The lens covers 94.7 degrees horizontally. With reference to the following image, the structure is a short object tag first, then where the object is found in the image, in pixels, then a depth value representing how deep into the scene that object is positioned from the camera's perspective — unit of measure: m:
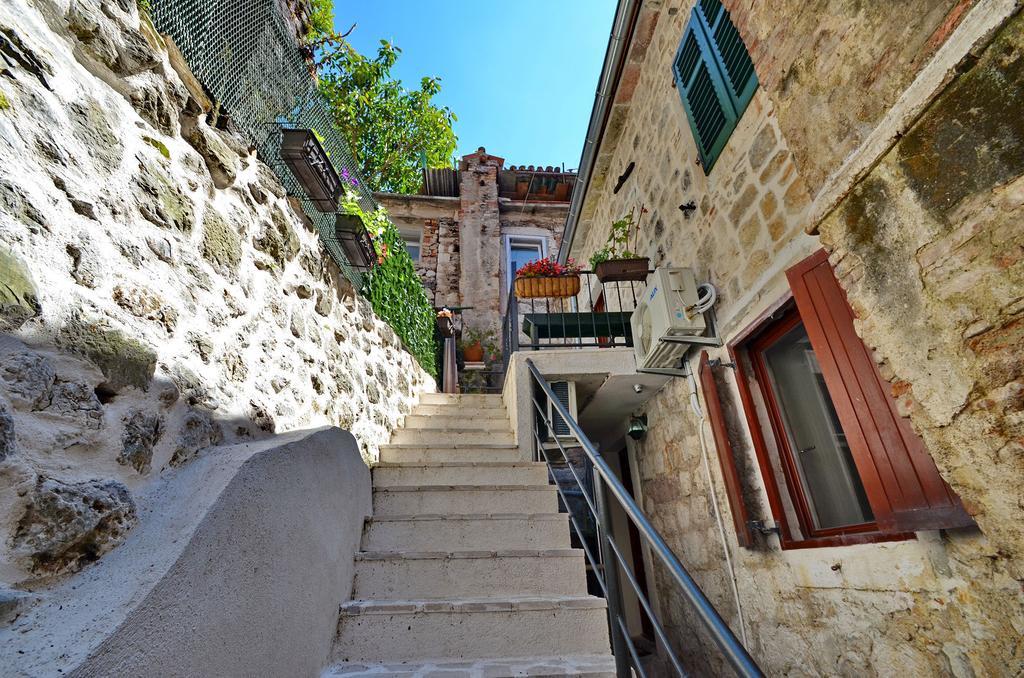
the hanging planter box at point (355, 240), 2.94
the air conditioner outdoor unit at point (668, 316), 3.14
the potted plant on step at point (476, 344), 7.98
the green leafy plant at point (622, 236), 4.47
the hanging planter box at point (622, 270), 3.83
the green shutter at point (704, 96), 3.08
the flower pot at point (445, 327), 6.67
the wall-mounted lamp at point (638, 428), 4.30
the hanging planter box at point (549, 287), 4.38
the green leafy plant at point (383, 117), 4.91
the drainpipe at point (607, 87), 4.18
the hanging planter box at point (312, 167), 2.38
